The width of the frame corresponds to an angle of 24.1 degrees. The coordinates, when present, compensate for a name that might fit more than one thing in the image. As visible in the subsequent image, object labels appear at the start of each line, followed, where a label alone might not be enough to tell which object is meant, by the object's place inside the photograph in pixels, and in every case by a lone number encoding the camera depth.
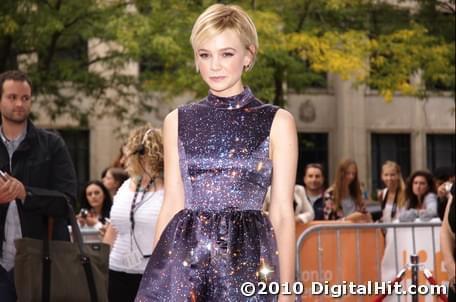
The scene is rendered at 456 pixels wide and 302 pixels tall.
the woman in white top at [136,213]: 7.92
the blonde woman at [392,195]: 14.21
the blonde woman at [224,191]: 4.38
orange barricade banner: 10.58
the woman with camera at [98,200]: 13.07
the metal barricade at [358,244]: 10.48
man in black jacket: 6.59
